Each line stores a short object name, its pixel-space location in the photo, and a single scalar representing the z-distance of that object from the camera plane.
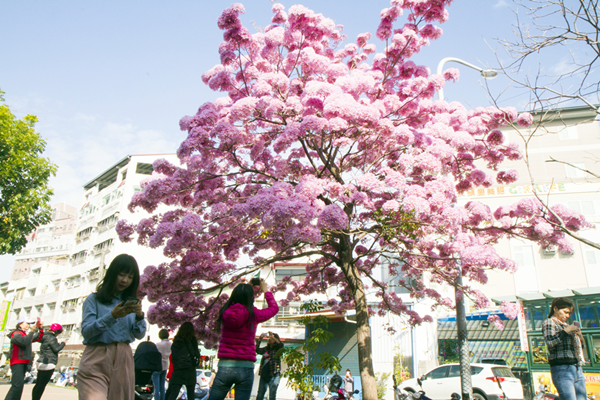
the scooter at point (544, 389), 7.15
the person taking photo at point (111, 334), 2.83
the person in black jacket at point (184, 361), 6.19
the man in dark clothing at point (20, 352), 6.28
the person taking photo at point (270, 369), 7.66
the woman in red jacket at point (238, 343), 3.80
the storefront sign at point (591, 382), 12.85
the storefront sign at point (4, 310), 29.10
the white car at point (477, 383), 11.80
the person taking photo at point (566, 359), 4.40
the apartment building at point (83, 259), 44.35
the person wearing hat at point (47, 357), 6.16
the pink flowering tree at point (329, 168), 6.57
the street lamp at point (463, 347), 8.15
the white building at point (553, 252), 25.30
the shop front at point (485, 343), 20.75
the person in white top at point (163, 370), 7.44
